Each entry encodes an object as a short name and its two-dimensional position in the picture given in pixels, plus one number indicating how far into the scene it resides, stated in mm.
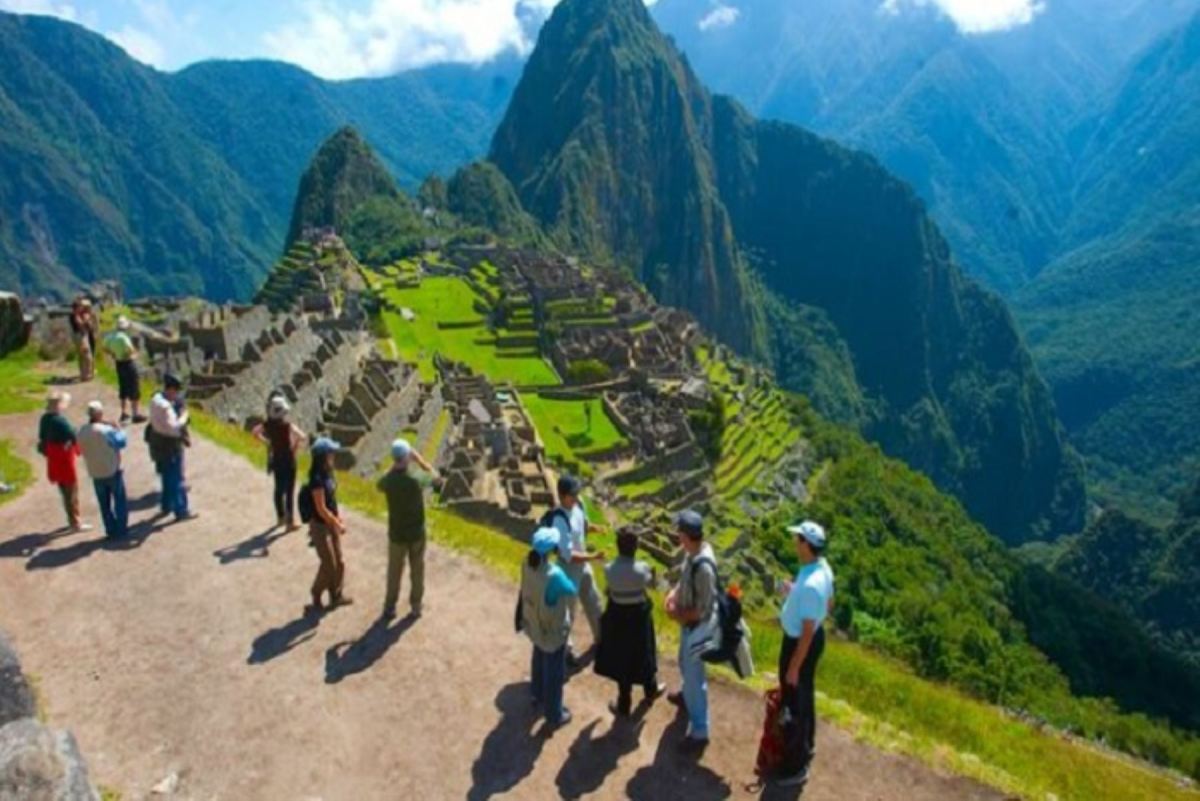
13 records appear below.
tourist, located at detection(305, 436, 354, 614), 11172
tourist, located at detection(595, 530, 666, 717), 9031
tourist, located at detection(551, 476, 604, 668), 10070
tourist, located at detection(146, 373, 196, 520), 13703
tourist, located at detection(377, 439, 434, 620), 10797
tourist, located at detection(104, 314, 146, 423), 17511
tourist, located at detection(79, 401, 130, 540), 12719
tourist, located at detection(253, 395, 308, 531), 13250
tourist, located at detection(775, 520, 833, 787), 8070
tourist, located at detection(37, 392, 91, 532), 12938
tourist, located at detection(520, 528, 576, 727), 9078
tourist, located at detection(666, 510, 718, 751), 8836
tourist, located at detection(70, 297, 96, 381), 21438
